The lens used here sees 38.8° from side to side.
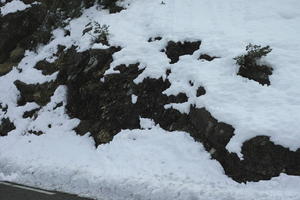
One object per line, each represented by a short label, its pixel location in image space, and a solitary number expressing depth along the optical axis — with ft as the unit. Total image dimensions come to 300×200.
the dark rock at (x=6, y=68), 58.34
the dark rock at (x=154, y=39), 48.03
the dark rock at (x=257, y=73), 37.42
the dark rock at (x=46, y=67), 53.42
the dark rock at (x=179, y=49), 44.70
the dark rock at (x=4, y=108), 53.01
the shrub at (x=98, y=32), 50.11
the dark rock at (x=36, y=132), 47.32
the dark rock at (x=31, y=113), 50.23
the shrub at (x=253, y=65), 38.04
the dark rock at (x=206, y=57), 41.96
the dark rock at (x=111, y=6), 56.85
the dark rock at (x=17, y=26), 62.54
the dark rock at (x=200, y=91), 38.20
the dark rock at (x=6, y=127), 50.34
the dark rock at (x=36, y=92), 50.87
